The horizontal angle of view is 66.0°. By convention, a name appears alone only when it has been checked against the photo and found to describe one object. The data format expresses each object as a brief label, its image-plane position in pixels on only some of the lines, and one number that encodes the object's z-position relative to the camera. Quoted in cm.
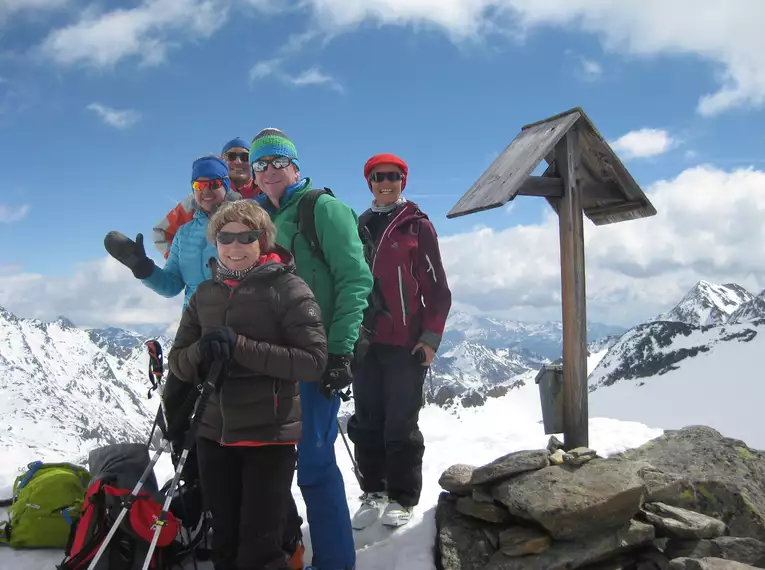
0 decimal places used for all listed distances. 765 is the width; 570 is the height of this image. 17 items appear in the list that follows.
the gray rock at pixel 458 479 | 580
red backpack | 464
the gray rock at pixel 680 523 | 497
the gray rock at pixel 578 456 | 545
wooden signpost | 606
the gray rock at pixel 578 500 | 487
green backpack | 575
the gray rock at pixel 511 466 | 543
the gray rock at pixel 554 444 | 625
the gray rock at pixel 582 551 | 478
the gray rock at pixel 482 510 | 534
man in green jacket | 465
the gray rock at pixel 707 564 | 417
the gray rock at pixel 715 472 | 554
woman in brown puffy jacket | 403
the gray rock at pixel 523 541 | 490
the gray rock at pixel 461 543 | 512
